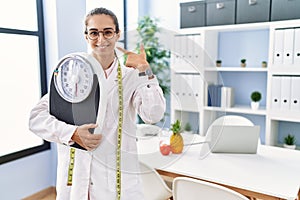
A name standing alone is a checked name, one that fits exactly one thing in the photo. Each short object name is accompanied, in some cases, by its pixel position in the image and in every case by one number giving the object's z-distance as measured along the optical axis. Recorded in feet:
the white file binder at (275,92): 8.94
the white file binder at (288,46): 8.57
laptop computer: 6.00
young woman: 2.68
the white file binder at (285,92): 8.75
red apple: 4.08
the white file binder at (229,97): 9.90
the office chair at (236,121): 8.23
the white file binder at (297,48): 8.45
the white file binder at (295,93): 8.61
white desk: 4.09
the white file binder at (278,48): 8.75
